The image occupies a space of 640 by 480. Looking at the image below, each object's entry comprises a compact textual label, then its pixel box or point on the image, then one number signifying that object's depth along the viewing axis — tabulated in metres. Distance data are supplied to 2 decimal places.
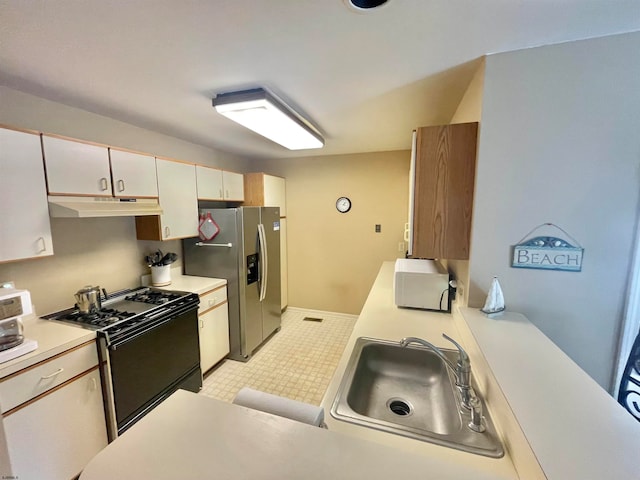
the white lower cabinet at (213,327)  2.48
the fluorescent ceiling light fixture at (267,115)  1.65
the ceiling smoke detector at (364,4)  0.94
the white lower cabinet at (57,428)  1.27
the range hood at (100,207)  1.58
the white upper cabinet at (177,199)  2.30
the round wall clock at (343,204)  3.74
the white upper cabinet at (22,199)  1.39
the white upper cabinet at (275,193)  3.47
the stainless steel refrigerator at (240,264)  2.73
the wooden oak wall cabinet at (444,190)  1.43
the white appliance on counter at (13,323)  1.30
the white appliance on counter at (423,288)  1.87
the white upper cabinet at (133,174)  1.92
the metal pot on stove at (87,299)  1.86
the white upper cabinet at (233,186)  3.09
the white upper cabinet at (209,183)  2.70
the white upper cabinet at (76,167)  1.58
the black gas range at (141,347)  1.65
